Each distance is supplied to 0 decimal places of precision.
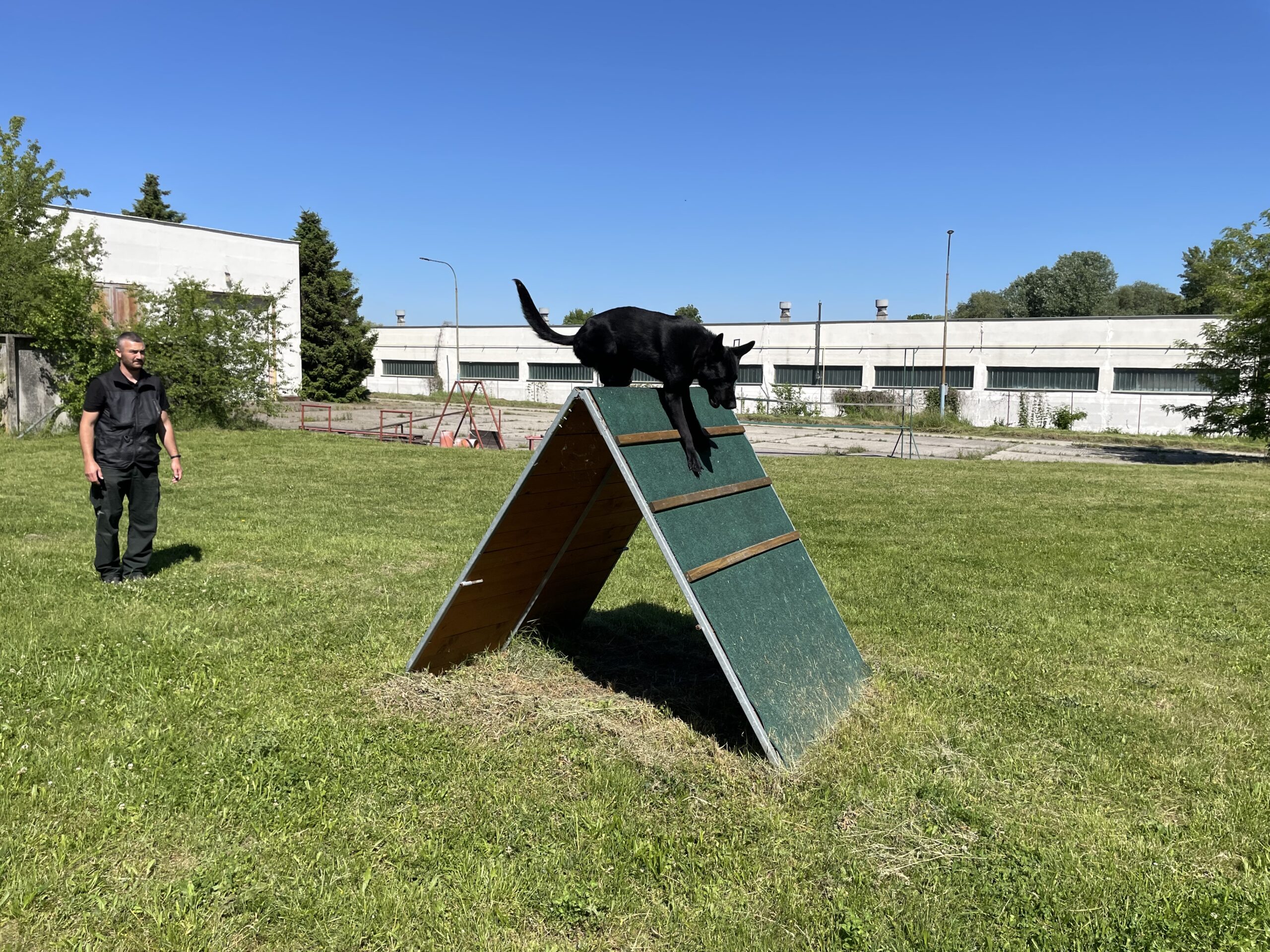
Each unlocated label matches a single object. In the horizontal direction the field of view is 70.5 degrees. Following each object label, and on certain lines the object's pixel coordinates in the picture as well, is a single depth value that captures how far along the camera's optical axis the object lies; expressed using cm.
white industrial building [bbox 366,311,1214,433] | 4166
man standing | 712
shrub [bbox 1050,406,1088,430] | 4203
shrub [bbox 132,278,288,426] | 2230
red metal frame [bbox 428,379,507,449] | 2370
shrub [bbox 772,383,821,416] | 4488
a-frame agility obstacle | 431
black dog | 461
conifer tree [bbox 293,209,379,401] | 4522
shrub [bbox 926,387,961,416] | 4372
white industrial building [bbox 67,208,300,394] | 3606
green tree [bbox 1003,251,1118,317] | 9025
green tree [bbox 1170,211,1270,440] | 2555
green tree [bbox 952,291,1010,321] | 9925
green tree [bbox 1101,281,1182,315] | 9456
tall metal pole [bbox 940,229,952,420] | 4153
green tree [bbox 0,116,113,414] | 1978
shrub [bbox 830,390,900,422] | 4331
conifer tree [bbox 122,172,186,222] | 5753
